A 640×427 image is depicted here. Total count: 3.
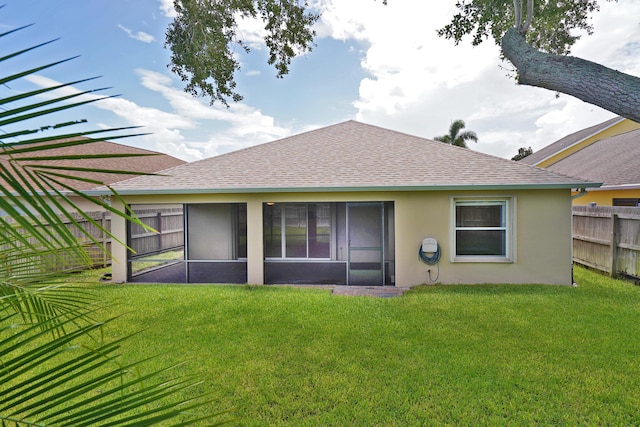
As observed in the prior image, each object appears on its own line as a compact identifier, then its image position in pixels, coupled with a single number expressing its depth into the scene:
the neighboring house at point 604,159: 12.01
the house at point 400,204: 8.23
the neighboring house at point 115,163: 12.77
